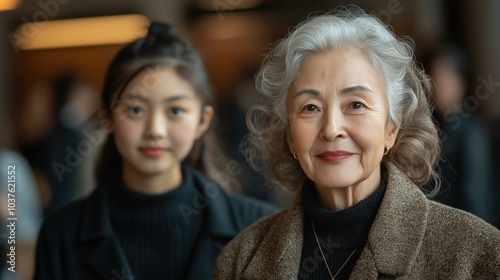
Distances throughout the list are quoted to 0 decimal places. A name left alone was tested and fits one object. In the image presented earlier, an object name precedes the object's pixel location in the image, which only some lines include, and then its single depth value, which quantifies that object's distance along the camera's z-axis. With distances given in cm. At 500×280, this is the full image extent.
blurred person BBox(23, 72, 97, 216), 396
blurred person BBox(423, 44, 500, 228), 357
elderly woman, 195
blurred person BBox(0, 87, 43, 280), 327
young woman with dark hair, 283
